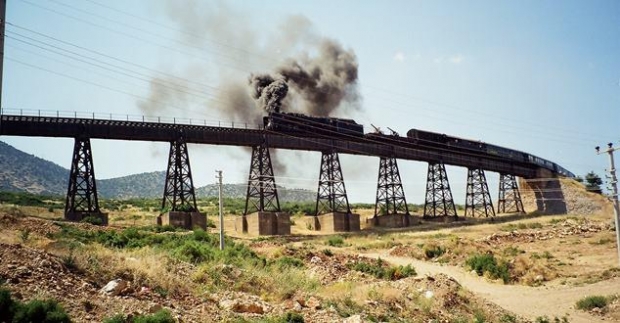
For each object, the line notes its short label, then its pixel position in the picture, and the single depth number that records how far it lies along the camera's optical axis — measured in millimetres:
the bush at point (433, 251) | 25688
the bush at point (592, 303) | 16703
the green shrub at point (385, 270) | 19906
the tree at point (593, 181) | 54125
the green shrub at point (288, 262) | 18102
